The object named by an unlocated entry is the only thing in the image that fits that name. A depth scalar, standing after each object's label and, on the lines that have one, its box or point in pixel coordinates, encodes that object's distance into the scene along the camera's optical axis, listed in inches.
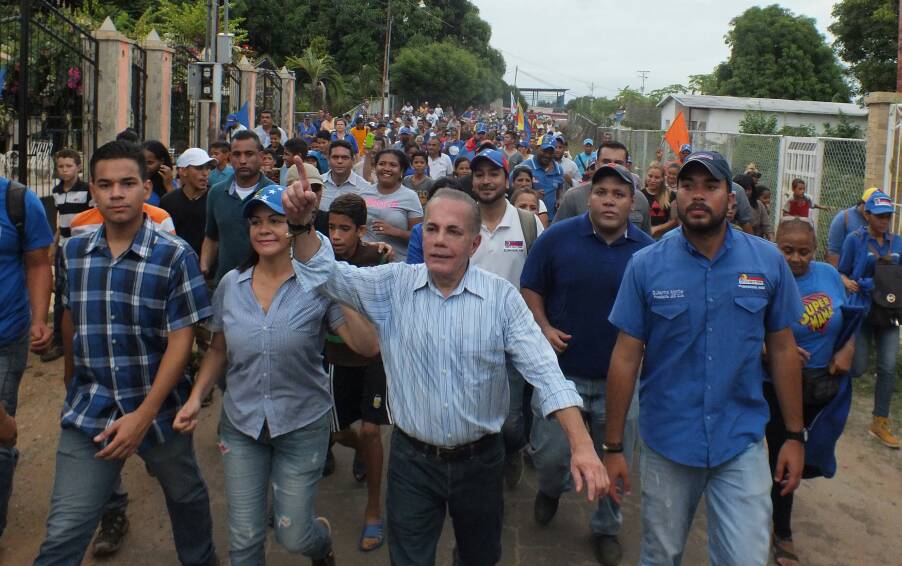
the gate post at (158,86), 605.9
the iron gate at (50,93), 443.2
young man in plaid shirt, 128.7
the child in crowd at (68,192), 270.8
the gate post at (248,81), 888.9
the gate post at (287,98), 1058.7
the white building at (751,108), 1390.3
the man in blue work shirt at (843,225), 281.9
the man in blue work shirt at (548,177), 419.2
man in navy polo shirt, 170.6
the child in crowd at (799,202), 451.5
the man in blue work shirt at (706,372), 125.5
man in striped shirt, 117.8
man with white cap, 254.4
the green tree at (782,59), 1718.8
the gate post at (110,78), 517.0
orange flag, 546.9
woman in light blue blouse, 136.6
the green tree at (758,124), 1108.5
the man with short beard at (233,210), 219.0
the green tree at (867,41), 1215.6
